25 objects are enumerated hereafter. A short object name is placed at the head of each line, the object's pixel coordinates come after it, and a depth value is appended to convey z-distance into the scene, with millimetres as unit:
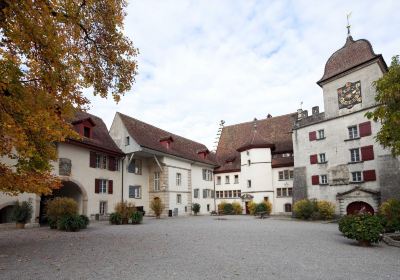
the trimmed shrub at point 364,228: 11594
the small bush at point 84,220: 17189
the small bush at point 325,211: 26406
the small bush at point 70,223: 16469
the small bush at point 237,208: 36188
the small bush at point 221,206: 36875
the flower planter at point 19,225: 18312
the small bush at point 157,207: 28031
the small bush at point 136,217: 21109
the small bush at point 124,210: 21000
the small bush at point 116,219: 20828
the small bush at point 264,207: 32750
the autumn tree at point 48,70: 8297
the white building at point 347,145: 24969
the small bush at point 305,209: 26519
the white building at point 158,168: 29203
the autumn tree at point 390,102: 13098
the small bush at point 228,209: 36438
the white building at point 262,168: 34562
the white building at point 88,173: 21531
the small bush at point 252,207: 33831
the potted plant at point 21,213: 18047
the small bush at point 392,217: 14523
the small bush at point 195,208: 34562
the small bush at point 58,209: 17281
